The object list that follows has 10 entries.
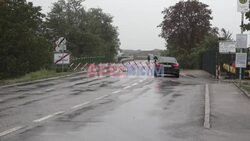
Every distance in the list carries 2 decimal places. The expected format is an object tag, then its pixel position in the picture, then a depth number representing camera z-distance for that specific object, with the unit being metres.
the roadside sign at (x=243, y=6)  20.44
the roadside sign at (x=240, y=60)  22.31
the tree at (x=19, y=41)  27.61
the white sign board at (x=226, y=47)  30.78
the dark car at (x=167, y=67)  31.62
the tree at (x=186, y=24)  51.94
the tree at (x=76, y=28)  57.19
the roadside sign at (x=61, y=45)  38.50
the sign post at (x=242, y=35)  20.50
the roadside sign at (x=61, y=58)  37.84
